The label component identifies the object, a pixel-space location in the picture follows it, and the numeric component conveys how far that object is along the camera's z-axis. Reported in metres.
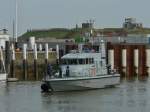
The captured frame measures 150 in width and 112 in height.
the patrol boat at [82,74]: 71.44
